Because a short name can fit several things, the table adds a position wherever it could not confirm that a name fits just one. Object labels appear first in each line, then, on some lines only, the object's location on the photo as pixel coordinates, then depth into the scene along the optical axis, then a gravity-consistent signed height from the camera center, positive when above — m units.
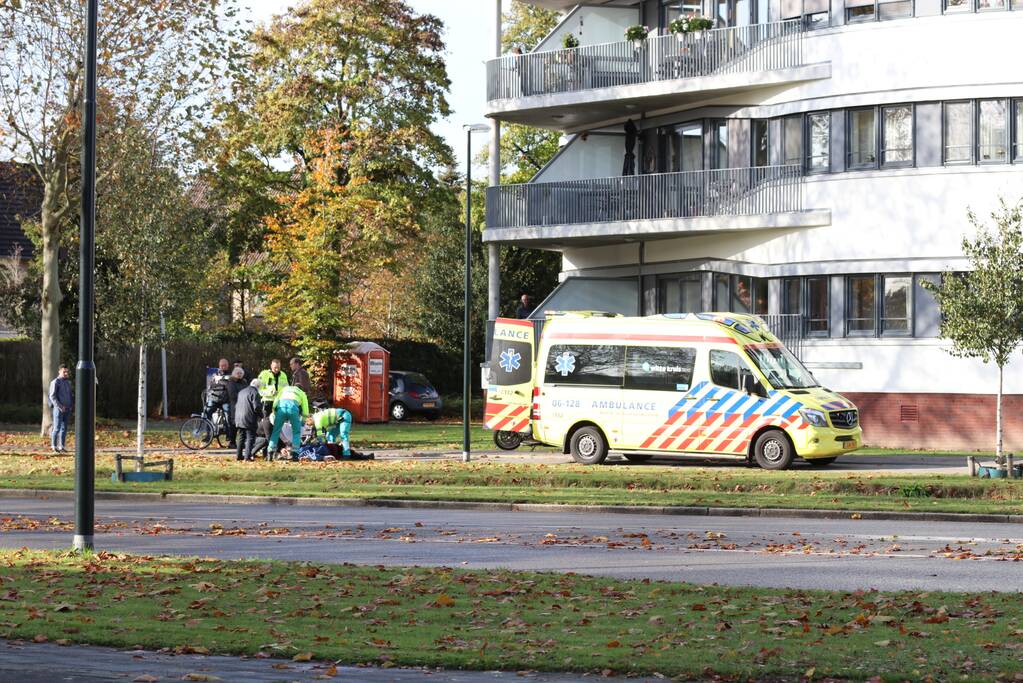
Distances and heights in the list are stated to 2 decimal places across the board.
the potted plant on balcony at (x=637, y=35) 40.91 +8.83
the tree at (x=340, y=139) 54.62 +8.67
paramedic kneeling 31.52 -0.80
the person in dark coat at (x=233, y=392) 35.34 -0.20
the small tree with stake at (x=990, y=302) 28.61 +1.44
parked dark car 55.16 -0.51
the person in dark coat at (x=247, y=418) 31.05 -0.68
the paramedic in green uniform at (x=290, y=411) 30.59 -0.54
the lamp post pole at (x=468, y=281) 31.16 +1.97
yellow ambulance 29.12 -0.21
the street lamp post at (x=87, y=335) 15.05 +0.45
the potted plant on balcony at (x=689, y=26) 39.62 +8.79
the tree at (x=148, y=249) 31.17 +2.62
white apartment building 35.41 +4.93
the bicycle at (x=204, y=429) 35.94 -1.03
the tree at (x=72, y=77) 36.25 +6.96
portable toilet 51.88 -0.07
